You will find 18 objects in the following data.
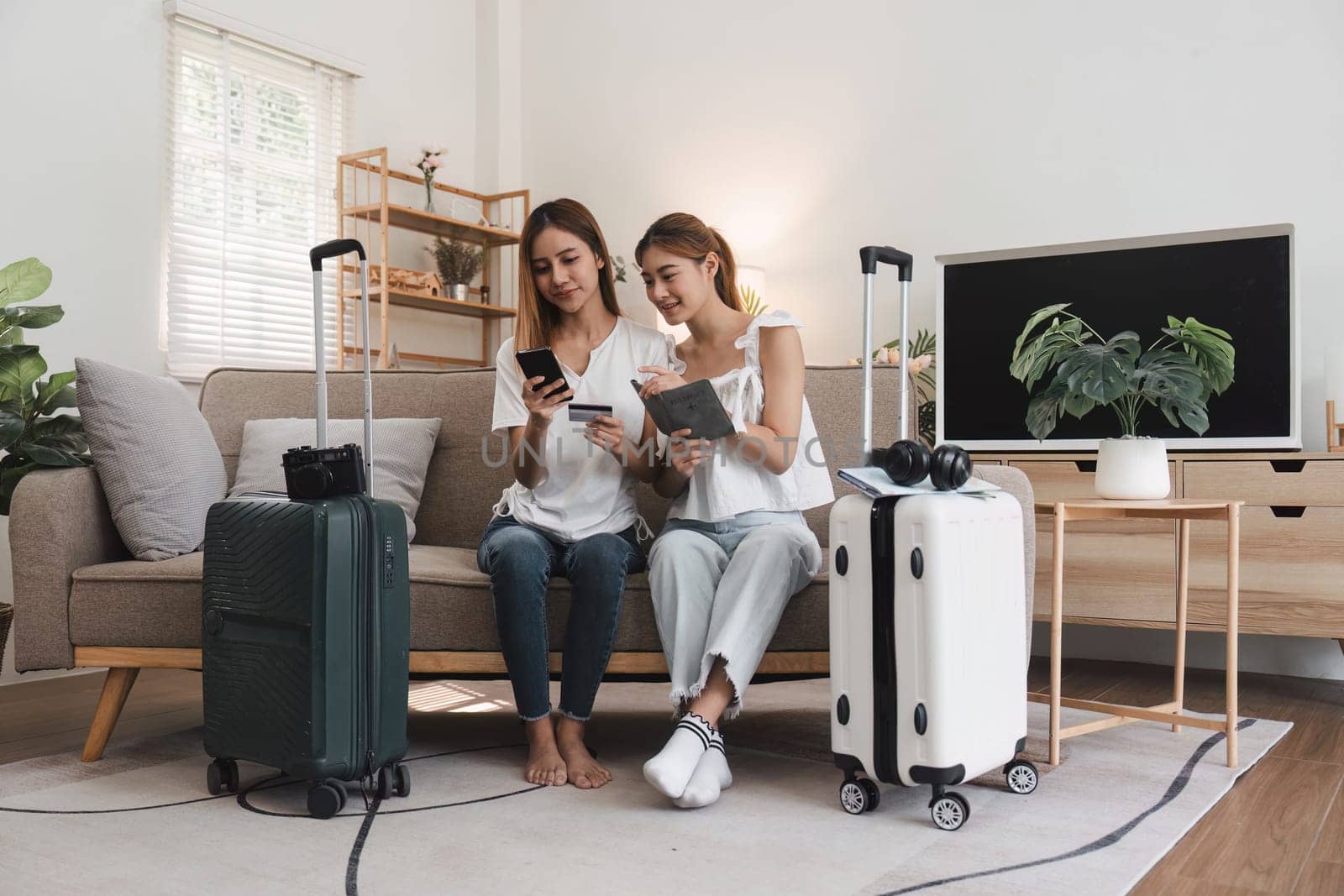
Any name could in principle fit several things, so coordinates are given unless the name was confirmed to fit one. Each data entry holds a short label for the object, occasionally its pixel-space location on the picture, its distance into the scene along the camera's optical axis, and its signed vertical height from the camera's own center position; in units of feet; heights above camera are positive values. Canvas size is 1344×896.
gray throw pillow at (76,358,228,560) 7.23 -0.29
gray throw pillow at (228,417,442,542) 8.14 -0.26
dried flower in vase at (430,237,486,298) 14.93 +2.12
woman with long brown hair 6.40 -0.40
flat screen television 10.02 +1.00
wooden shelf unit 13.79 +2.55
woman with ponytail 6.11 -0.52
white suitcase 5.35 -1.13
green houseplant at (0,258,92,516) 8.27 +0.21
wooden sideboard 9.27 -1.20
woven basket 8.67 -1.58
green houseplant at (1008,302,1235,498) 7.04 +0.23
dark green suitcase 5.61 -1.17
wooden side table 6.77 -0.78
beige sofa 6.64 -1.17
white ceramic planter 7.17 -0.36
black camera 5.78 -0.28
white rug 4.82 -2.06
